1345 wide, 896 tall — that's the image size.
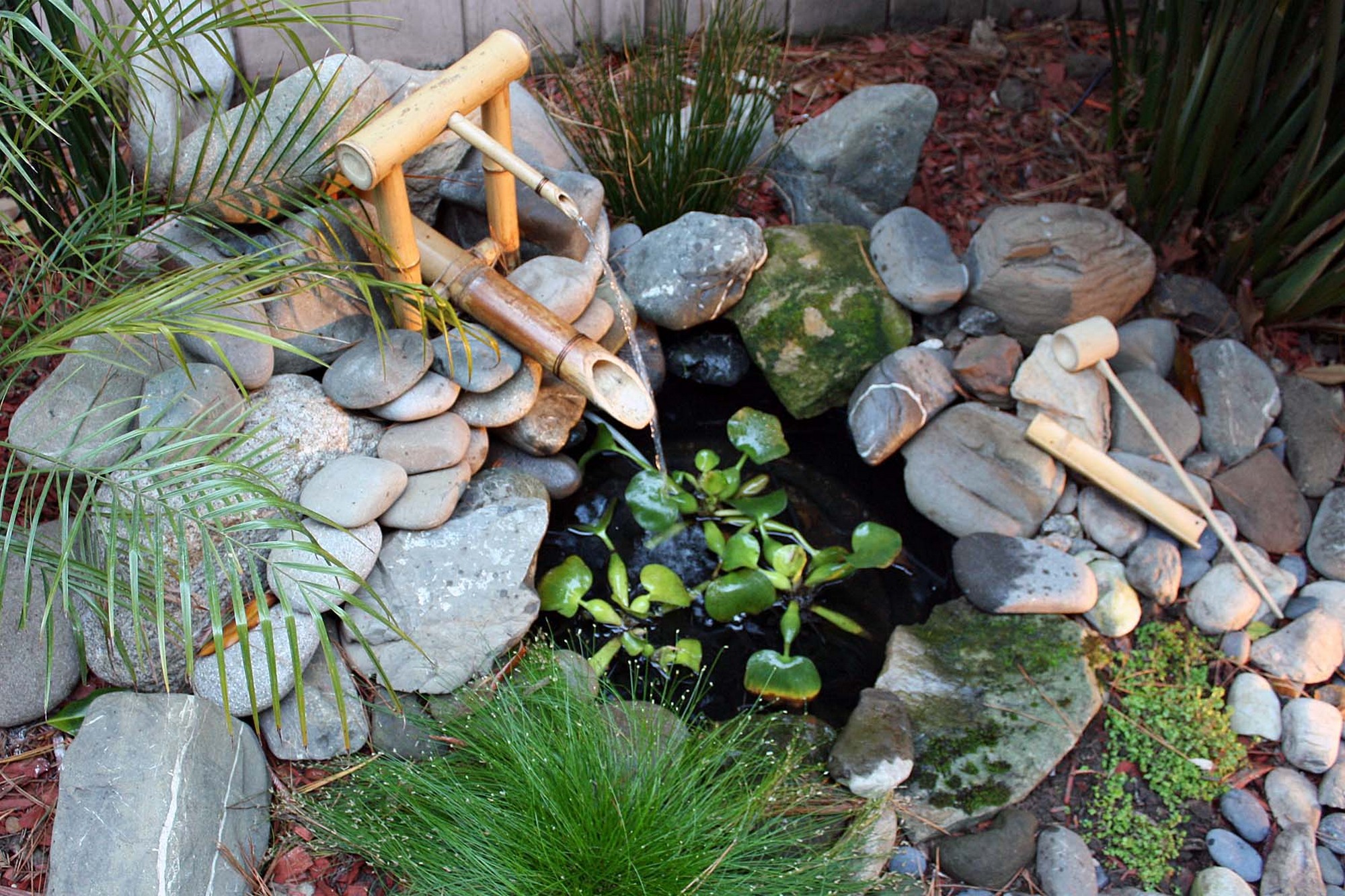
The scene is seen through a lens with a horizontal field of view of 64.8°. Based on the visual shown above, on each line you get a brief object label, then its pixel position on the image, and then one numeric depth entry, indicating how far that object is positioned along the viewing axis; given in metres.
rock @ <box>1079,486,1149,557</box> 2.71
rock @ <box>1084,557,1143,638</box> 2.54
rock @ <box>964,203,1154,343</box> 2.92
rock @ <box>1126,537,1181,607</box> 2.60
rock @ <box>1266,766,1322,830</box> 2.24
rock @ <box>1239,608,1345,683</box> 2.46
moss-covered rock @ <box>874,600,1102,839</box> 2.22
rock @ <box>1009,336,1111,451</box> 2.80
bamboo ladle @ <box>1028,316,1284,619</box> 2.67
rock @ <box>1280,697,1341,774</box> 2.32
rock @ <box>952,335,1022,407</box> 2.88
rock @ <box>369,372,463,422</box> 2.50
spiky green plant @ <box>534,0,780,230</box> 2.94
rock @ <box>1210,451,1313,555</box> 2.75
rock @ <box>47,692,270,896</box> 1.81
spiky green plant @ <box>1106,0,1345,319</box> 2.72
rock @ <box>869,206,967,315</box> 2.97
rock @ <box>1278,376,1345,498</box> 2.84
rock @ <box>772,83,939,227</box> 3.15
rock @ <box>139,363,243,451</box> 2.18
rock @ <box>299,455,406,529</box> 2.29
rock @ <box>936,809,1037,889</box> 2.13
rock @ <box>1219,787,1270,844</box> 2.22
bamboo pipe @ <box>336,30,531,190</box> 2.20
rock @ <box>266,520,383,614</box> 2.17
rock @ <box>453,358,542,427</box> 2.62
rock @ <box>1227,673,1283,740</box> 2.38
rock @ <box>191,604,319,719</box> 2.12
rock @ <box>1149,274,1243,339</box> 3.08
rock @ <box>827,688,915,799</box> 2.18
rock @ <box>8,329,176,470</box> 2.16
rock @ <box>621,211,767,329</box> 2.92
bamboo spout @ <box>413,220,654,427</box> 2.54
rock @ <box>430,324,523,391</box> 2.56
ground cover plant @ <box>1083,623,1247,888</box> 2.21
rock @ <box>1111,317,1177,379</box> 2.99
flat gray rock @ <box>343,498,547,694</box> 2.29
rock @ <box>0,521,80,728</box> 2.09
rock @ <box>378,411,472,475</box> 2.48
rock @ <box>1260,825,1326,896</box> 2.11
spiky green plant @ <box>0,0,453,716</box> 1.73
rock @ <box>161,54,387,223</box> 2.34
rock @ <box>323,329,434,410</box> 2.45
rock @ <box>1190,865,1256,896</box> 2.10
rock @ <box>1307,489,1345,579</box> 2.68
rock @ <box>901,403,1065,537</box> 2.76
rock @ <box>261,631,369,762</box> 2.17
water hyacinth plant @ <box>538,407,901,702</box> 2.49
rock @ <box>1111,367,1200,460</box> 2.86
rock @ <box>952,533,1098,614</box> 2.54
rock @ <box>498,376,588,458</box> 2.74
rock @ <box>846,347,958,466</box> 2.87
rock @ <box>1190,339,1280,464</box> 2.88
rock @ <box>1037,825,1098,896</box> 2.11
